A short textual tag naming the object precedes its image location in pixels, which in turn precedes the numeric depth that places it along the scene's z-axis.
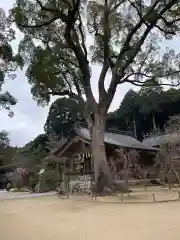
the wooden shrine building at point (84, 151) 11.59
